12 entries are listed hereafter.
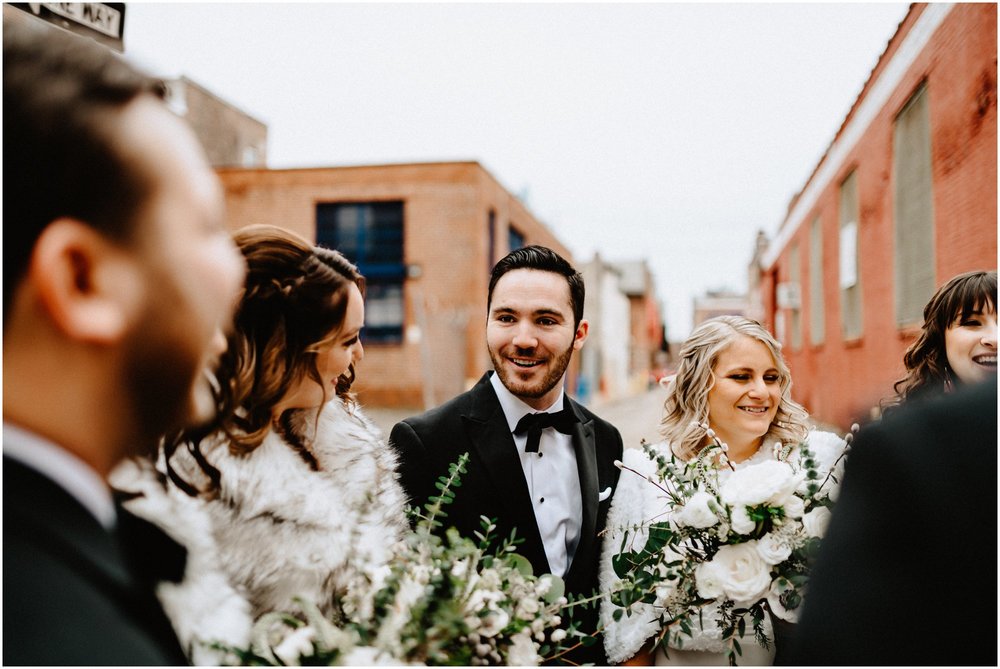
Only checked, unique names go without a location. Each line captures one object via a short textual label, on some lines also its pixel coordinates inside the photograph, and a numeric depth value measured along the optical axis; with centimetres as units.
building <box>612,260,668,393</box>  7425
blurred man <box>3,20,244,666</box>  82
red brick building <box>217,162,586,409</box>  2461
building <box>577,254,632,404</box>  4512
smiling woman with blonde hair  254
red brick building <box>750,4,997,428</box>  627
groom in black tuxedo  277
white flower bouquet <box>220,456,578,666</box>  132
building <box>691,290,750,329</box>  6694
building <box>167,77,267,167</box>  2908
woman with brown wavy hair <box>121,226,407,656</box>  147
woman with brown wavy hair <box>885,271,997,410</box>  264
